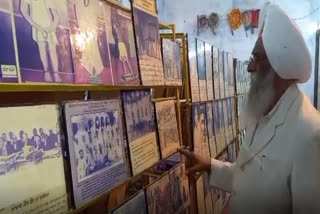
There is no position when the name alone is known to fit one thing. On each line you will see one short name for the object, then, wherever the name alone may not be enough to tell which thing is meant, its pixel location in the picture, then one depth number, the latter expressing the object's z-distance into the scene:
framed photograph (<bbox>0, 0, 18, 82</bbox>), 0.60
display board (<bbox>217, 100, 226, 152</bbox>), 2.32
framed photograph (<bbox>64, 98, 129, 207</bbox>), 0.78
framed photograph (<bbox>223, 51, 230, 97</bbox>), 2.58
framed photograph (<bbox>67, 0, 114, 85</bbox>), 0.80
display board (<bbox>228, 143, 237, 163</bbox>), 2.71
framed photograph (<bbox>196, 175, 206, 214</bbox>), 1.79
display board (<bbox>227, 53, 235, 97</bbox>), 2.80
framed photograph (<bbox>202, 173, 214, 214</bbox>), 1.94
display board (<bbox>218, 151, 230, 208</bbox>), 2.46
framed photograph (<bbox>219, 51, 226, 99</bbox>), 2.43
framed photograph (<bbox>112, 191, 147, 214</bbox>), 0.98
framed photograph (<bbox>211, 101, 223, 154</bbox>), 2.17
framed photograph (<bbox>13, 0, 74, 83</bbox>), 0.65
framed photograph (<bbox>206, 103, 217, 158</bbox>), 2.00
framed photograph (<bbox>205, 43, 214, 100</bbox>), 2.03
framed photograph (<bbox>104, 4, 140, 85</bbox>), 0.96
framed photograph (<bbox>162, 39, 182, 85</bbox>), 1.39
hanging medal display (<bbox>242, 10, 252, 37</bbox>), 4.44
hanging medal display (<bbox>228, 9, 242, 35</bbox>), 4.48
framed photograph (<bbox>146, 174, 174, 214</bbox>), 1.19
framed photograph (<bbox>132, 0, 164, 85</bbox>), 1.14
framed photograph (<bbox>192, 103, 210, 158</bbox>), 1.72
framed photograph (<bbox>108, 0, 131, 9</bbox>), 1.00
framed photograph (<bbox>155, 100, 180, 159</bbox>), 1.27
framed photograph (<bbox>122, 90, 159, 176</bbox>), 1.04
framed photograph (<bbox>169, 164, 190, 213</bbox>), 1.43
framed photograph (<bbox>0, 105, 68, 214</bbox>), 0.62
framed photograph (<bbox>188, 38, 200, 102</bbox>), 1.72
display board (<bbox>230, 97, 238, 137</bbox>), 2.88
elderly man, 1.01
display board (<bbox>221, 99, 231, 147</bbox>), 2.50
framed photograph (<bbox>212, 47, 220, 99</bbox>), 2.22
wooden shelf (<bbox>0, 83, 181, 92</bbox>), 0.61
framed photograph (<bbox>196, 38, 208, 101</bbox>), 1.85
